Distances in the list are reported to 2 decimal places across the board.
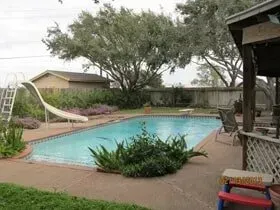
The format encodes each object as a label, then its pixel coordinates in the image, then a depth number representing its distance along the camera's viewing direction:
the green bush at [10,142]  5.54
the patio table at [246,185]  2.76
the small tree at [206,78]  28.71
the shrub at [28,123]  9.88
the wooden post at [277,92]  9.15
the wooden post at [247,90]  3.80
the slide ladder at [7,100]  9.97
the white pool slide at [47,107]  10.26
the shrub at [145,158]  4.24
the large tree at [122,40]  16.08
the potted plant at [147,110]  14.87
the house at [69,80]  19.41
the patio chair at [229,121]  6.70
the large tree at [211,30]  12.57
